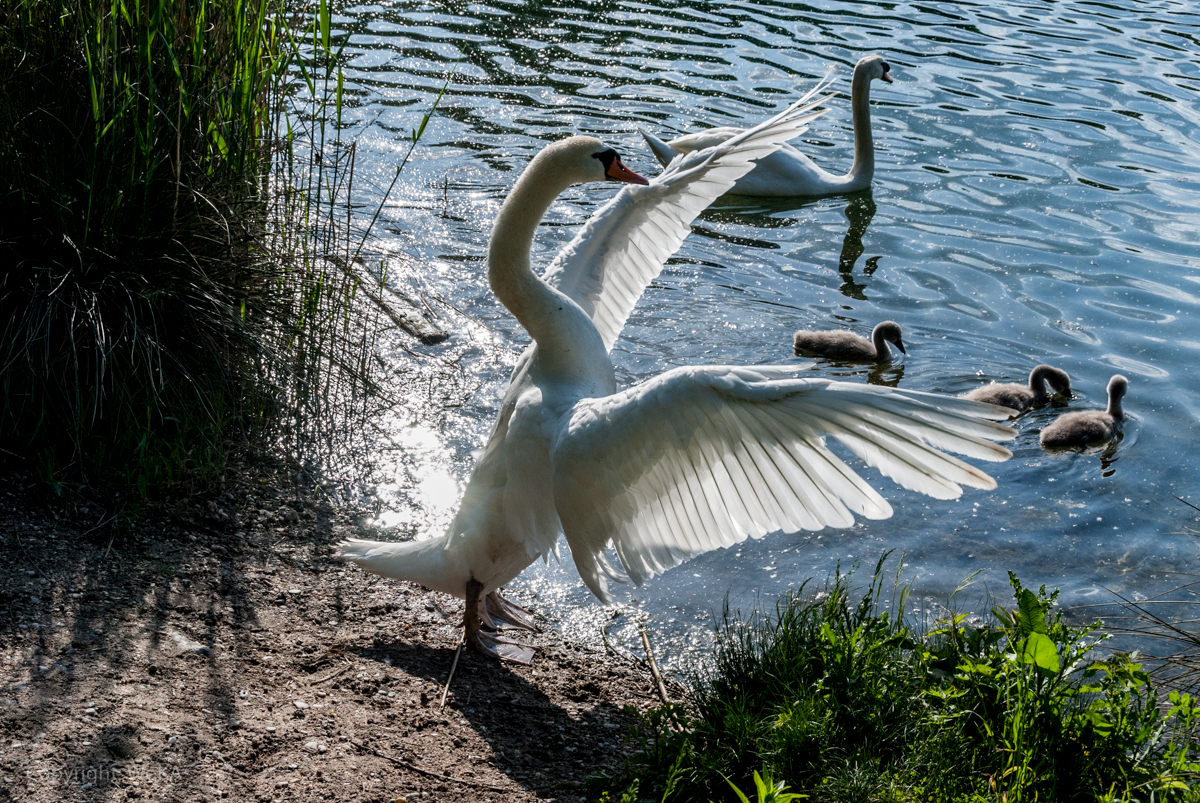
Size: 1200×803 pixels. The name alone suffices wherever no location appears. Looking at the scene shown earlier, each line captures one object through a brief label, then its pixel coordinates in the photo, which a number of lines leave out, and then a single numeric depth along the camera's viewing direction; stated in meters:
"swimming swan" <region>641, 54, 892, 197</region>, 10.09
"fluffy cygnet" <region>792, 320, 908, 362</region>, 7.43
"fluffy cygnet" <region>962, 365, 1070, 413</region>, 6.71
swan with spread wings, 3.24
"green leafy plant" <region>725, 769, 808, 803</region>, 3.03
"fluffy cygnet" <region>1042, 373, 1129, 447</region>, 6.55
